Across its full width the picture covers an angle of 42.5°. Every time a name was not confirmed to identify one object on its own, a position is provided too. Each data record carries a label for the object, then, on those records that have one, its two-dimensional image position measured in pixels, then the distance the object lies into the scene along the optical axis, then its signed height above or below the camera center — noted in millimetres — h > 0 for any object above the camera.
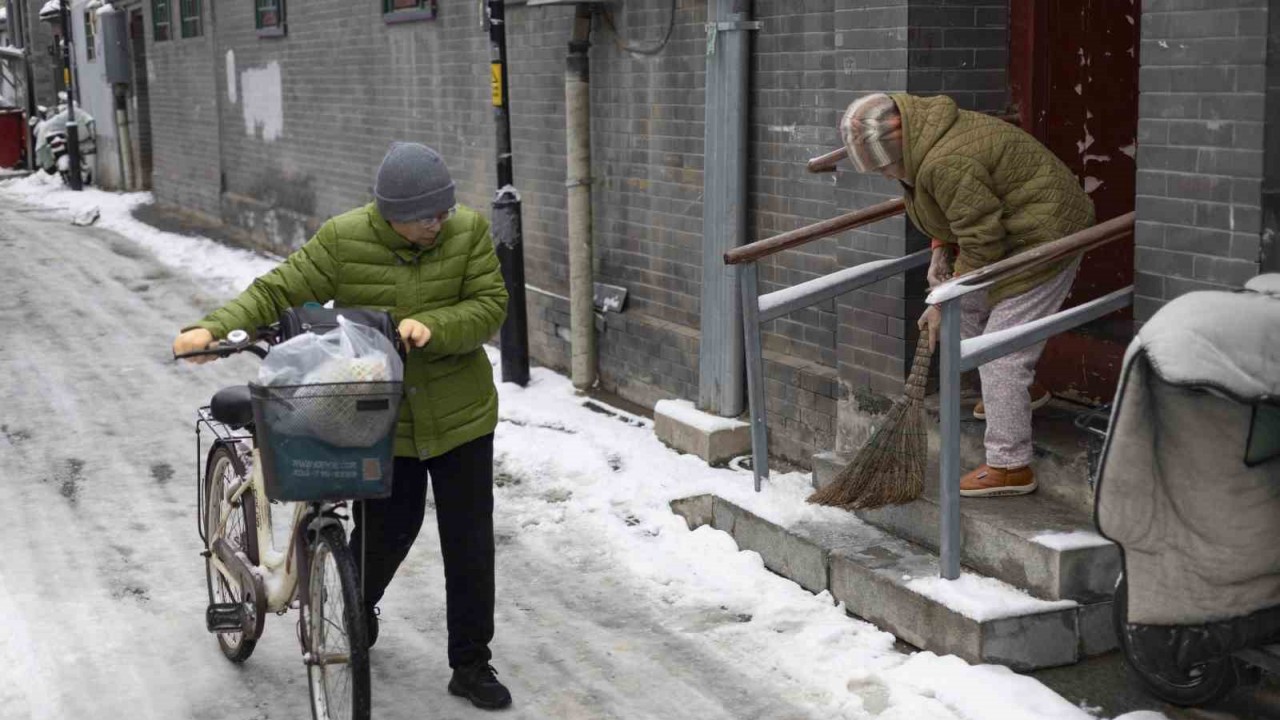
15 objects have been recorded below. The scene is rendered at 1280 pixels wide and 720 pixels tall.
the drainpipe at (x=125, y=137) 26469 -1236
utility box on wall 25406 +257
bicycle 4344 -1449
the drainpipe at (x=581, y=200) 9508 -880
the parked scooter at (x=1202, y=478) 4285 -1170
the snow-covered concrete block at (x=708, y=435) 7945 -1875
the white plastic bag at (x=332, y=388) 4297 -858
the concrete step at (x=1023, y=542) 5281 -1676
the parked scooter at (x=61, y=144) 29234 -1496
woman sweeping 5648 -563
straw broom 6012 -1518
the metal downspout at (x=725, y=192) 7910 -705
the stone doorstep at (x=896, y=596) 5180 -1866
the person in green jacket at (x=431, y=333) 4844 -816
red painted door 6414 -278
